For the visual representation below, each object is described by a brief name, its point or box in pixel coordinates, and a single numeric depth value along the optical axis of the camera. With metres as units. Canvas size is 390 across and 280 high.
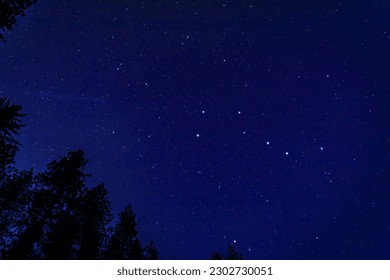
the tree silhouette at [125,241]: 16.33
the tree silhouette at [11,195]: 10.75
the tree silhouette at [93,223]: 14.66
